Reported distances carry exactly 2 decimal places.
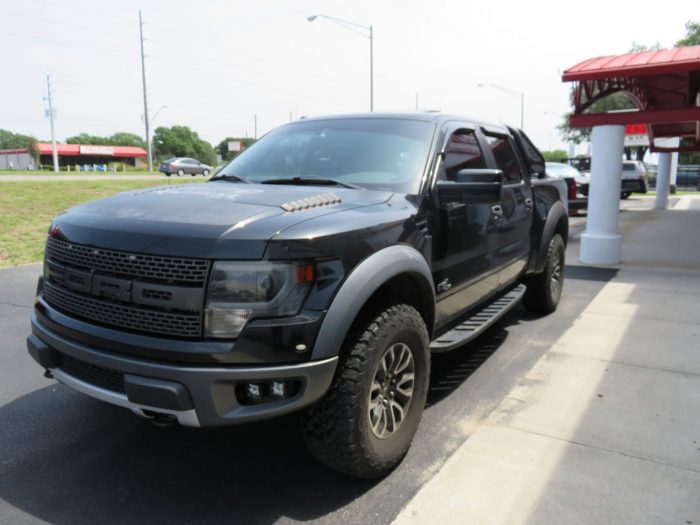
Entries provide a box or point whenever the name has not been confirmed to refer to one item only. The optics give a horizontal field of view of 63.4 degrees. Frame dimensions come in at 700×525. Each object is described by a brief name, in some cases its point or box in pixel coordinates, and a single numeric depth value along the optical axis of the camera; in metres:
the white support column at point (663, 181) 19.91
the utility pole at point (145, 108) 45.30
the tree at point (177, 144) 128.50
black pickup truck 2.22
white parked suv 24.69
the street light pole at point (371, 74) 27.28
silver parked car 36.12
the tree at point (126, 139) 145.88
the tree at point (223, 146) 122.26
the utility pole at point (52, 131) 52.36
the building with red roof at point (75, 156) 74.61
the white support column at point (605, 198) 8.62
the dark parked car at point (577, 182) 13.26
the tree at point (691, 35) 39.66
